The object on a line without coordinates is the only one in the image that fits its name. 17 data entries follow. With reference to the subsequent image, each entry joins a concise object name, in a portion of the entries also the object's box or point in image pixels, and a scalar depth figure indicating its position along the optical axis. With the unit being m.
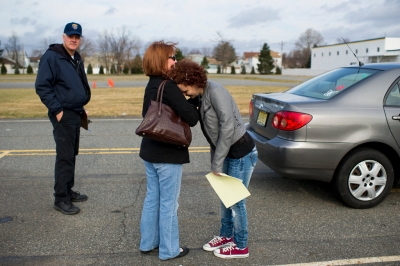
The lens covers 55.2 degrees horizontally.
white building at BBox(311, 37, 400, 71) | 59.80
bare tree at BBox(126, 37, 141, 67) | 80.06
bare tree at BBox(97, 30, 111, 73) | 82.84
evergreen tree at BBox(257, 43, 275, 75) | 78.31
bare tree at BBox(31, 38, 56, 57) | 96.32
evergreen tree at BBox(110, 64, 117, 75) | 74.24
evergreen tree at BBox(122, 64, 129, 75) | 69.31
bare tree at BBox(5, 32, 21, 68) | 102.06
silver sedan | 4.06
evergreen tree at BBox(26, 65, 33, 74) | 69.29
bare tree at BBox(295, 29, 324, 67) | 104.14
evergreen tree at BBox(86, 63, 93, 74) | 69.19
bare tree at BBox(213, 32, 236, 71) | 68.25
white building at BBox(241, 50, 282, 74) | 119.42
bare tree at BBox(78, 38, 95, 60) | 84.82
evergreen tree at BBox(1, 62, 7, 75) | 65.76
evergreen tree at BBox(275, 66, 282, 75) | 73.43
